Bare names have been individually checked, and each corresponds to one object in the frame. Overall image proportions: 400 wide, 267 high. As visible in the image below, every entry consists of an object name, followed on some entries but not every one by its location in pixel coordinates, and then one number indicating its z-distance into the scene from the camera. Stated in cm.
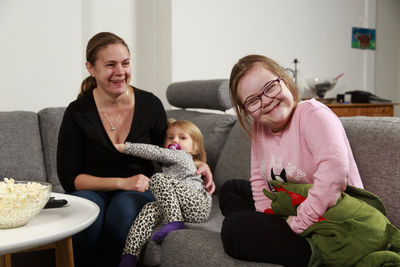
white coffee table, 108
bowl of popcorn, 114
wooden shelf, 402
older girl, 118
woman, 179
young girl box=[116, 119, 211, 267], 162
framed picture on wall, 494
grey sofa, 135
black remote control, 139
